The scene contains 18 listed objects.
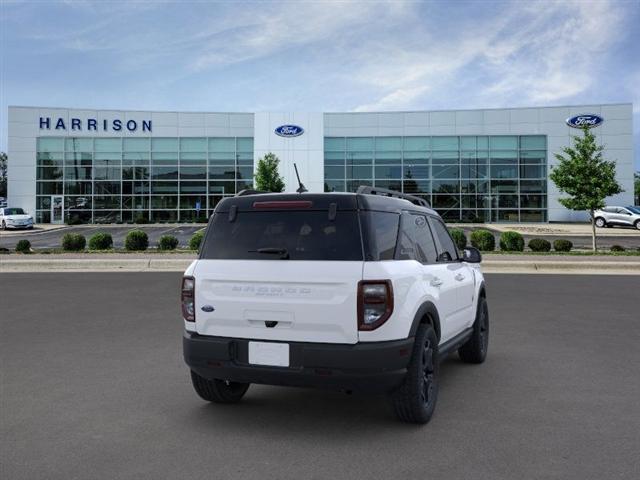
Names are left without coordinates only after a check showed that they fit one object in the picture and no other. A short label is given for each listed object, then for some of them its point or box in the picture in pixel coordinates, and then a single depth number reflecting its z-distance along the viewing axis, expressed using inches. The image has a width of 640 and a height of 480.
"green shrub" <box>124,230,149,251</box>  836.0
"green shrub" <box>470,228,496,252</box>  812.6
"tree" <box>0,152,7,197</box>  4869.6
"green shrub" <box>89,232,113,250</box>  855.7
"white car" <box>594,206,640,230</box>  1482.5
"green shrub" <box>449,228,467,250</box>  779.3
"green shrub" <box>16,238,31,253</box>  823.1
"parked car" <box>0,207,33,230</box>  1546.5
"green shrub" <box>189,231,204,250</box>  802.8
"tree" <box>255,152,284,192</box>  1593.3
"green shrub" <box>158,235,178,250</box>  836.6
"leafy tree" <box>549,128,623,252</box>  917.8
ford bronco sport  154.6
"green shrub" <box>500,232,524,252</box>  818.2
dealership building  1766.7
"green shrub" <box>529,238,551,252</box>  815.7
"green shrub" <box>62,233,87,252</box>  839.7
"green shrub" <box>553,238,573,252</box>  821.9
